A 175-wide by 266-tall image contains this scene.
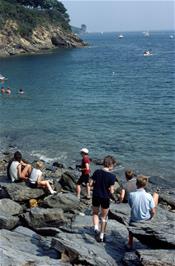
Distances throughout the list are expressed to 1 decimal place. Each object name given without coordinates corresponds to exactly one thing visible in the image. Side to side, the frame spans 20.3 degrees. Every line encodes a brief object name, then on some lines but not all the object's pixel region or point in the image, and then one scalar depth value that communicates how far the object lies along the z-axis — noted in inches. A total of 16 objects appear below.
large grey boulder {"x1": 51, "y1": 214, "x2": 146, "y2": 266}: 441.1
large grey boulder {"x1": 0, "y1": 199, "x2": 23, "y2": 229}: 528.1
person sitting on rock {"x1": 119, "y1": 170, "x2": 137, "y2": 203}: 570.2
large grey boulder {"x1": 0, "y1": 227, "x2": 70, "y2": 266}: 433.7
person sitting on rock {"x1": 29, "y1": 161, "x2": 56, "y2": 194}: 650.8
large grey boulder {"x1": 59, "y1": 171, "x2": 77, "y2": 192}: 765.9
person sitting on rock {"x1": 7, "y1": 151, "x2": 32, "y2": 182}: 674.8
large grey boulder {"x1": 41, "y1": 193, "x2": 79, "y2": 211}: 590.9
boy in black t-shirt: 479.2
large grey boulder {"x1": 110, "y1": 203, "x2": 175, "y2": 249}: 441.7
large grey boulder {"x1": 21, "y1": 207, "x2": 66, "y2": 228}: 536.1
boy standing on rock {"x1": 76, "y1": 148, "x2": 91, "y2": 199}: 682.2
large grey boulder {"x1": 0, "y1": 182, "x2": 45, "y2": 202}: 623.2
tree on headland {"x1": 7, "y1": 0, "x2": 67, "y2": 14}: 6001.5
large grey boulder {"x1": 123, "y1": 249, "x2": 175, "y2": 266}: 409.4
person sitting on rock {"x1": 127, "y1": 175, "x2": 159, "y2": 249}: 470.6
